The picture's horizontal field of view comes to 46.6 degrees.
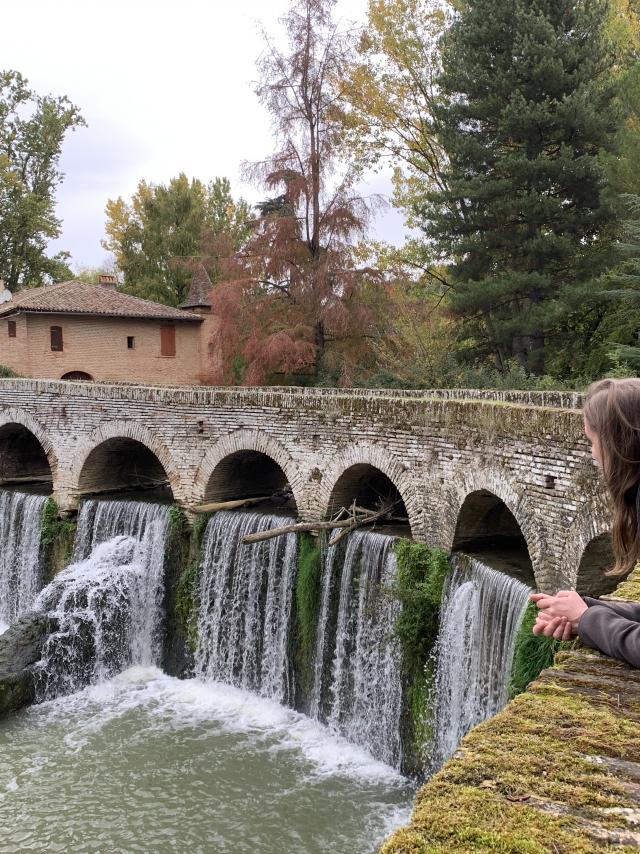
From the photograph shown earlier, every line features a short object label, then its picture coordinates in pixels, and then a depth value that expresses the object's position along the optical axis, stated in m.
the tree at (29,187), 34.75
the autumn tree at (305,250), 20.38
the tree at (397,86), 23.83
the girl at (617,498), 2.71
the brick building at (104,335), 26.88
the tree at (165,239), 36.47
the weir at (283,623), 9.36
